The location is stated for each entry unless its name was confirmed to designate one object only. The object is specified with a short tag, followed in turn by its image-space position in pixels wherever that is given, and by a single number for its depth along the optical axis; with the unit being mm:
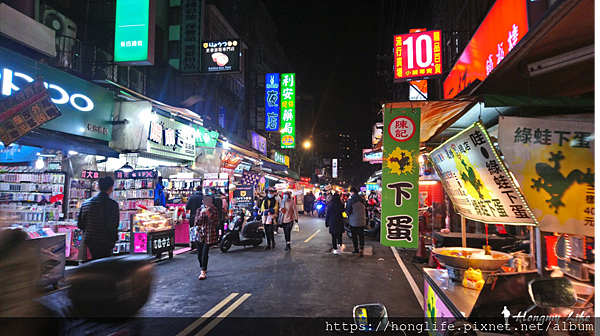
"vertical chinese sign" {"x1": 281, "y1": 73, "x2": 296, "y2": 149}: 25719
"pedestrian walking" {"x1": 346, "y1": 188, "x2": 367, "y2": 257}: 10648
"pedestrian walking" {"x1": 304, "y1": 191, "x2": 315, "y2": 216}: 31981
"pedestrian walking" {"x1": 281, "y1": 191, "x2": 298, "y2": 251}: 11695
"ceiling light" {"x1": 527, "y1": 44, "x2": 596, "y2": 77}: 2913
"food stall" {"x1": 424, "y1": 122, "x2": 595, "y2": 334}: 2475
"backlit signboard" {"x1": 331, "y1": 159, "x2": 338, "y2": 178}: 73000
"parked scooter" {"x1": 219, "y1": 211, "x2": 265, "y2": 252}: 11305
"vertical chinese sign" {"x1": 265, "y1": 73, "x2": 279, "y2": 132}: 25547
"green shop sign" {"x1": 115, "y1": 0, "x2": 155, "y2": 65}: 10508
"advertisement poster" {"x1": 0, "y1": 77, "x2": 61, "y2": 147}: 6703
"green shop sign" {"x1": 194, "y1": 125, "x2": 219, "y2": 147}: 15477
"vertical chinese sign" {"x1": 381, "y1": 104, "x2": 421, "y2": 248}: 4641
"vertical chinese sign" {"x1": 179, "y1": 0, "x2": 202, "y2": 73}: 15070
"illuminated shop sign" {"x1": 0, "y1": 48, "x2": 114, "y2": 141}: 7689
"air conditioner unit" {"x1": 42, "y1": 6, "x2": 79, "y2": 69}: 10180
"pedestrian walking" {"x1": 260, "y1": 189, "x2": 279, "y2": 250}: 11906
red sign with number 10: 11367
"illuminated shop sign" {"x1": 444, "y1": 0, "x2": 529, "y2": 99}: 7148
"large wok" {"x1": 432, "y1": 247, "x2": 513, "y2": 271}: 3406
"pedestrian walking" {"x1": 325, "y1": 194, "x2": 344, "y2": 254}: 10747
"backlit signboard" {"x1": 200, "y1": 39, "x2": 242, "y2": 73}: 14398
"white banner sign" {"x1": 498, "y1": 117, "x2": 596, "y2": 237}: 2885
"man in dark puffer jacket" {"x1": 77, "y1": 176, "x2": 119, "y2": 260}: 5898
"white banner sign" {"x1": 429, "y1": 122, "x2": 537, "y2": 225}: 3191
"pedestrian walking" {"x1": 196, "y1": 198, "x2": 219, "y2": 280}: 7629
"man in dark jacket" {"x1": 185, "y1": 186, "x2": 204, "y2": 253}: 11062
